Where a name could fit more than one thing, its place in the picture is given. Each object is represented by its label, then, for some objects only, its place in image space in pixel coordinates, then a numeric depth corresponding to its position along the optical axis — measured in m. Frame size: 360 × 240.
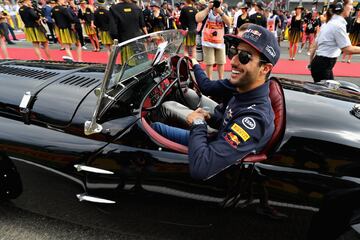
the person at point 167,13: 11.71
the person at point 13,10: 14.41
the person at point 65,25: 6.72
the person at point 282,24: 12.42
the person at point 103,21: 7.67
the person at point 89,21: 9.03
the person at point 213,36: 4.74
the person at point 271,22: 8.36
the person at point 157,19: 9.67
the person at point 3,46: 6.89
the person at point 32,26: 6.48
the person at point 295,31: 7.89
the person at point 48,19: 10.98
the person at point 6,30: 8.14
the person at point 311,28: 10.07
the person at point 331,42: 3.35
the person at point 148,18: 10.73
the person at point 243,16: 7.80
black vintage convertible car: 1.33
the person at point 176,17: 12.37
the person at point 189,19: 6.82
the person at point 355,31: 8.31
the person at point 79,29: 8.89
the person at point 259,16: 6.91
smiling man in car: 1.30
